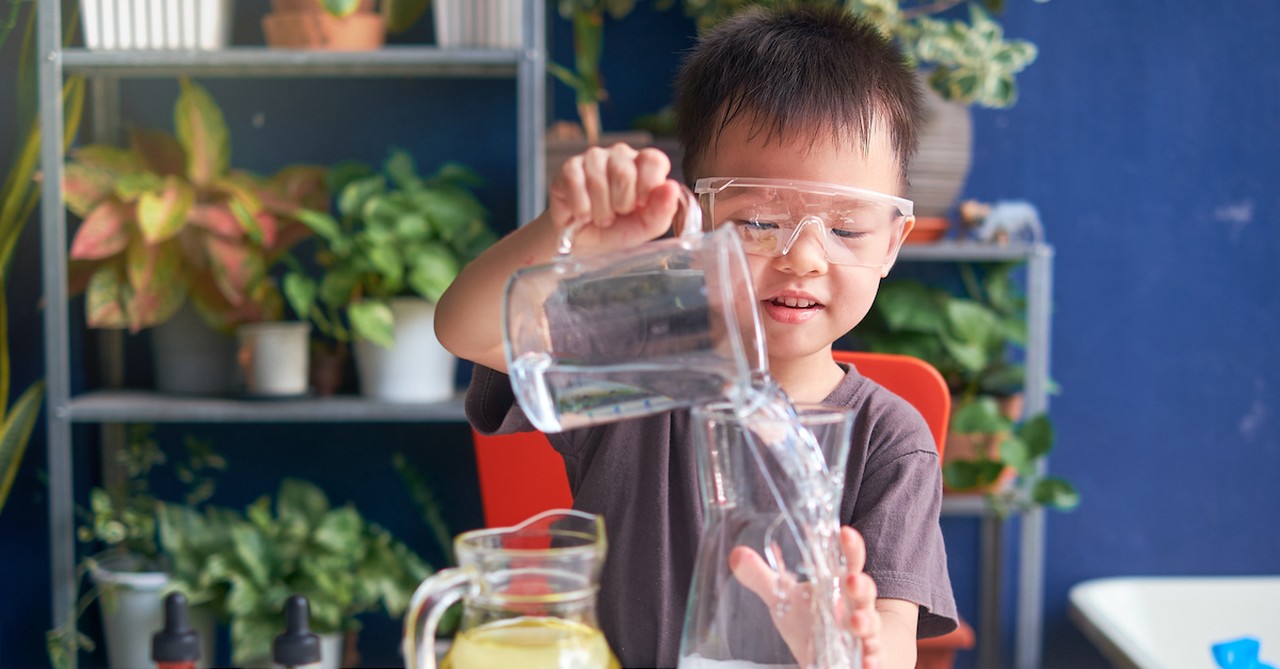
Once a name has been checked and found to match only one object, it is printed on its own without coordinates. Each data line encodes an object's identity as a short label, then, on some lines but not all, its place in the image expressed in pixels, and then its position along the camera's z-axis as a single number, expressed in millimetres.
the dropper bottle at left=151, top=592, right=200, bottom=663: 833
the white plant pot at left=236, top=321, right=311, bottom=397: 2162
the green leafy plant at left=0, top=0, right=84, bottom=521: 2111
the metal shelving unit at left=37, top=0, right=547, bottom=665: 2035
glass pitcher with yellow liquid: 561
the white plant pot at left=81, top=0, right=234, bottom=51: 2123
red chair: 1333
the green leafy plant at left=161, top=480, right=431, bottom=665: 2047
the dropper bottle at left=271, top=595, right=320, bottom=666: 808
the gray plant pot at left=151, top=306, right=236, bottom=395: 2262
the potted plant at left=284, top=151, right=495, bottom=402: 2098
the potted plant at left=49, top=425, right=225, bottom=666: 2125
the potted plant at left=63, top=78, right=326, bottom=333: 2062
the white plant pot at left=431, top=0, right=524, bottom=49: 2135
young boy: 969
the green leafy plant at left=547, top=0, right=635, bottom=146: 2379
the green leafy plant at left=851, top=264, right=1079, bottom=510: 2289
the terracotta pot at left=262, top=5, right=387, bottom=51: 2148
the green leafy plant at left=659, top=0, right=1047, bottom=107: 2166
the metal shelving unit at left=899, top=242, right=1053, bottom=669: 2297
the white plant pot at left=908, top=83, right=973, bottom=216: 2293
